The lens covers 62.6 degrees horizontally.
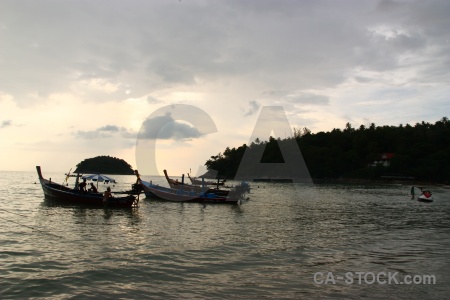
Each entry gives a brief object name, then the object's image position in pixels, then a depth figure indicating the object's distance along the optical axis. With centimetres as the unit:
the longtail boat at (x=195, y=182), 7112
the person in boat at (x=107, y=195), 3262
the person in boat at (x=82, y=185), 3492
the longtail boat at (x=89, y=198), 3334
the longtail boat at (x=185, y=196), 4128
